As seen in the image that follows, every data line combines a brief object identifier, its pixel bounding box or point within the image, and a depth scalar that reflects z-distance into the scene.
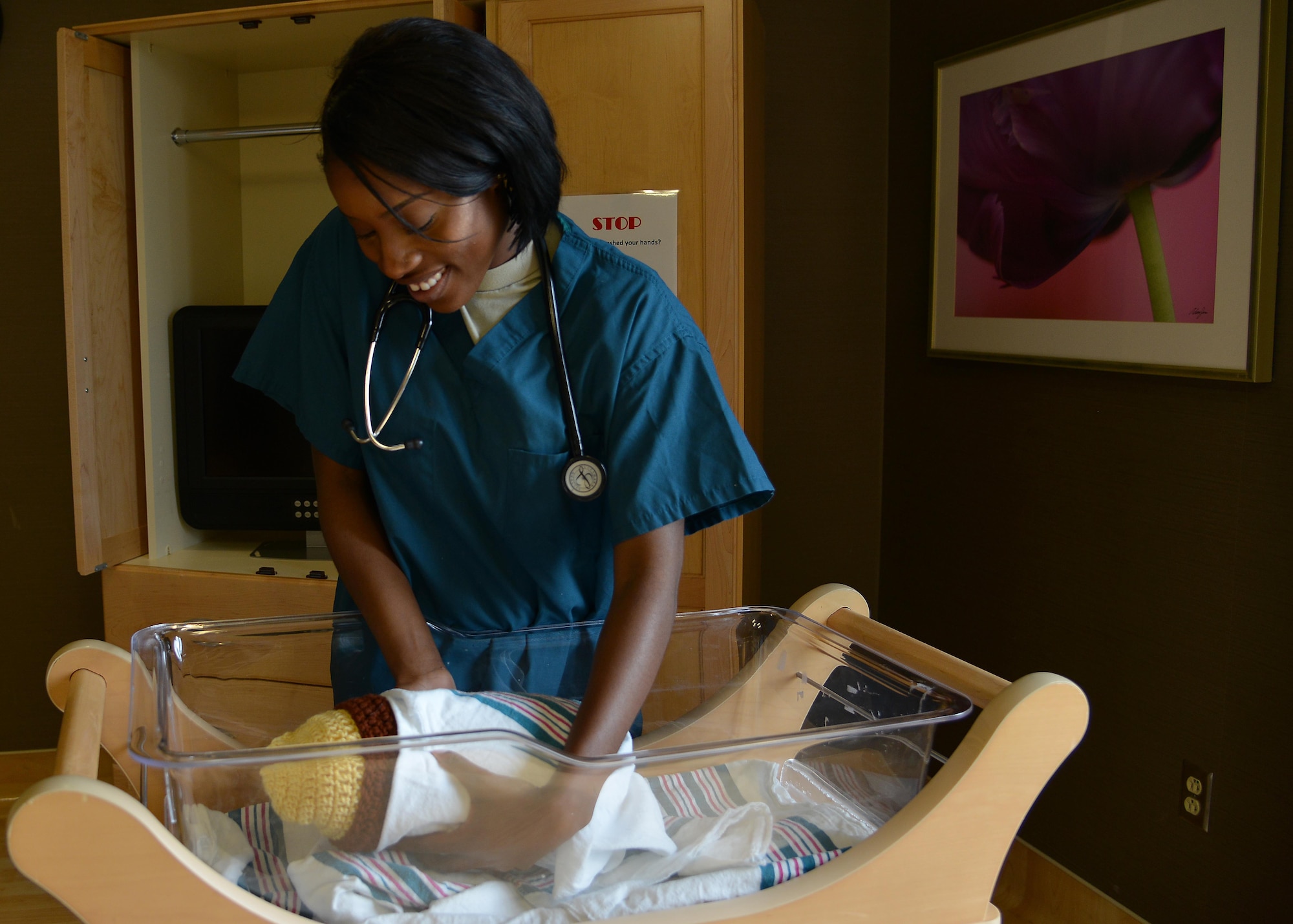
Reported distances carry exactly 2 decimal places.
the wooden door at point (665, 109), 2.00
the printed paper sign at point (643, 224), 2.04
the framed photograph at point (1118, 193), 1.72
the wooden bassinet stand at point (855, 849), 0.62
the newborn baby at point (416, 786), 0.65
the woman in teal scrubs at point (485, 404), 0.89
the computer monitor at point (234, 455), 2.47
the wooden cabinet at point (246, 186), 2.02
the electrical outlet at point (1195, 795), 1.86
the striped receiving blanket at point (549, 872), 0.68
